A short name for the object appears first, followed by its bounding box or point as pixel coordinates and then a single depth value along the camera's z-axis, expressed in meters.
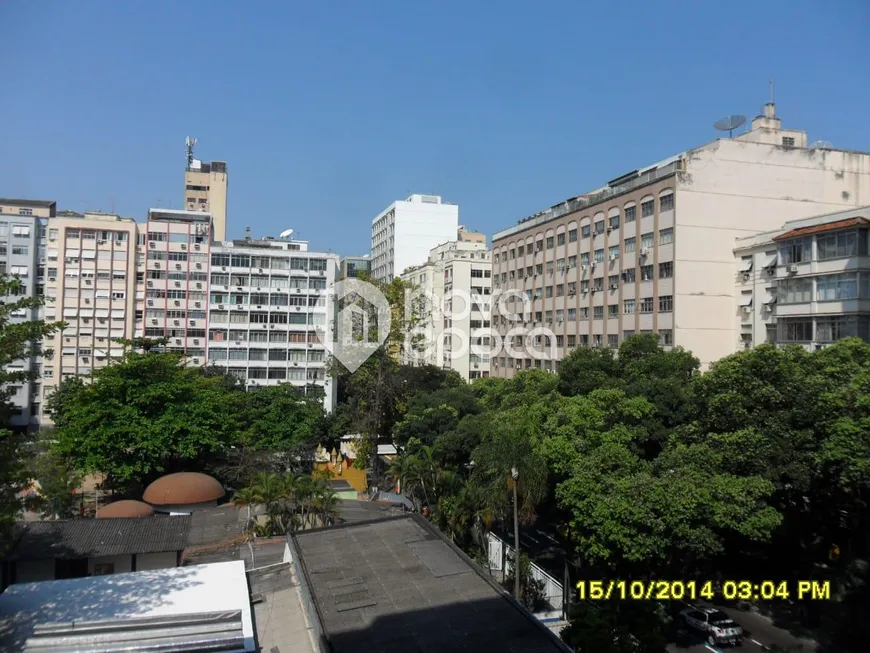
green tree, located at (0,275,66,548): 12.58
